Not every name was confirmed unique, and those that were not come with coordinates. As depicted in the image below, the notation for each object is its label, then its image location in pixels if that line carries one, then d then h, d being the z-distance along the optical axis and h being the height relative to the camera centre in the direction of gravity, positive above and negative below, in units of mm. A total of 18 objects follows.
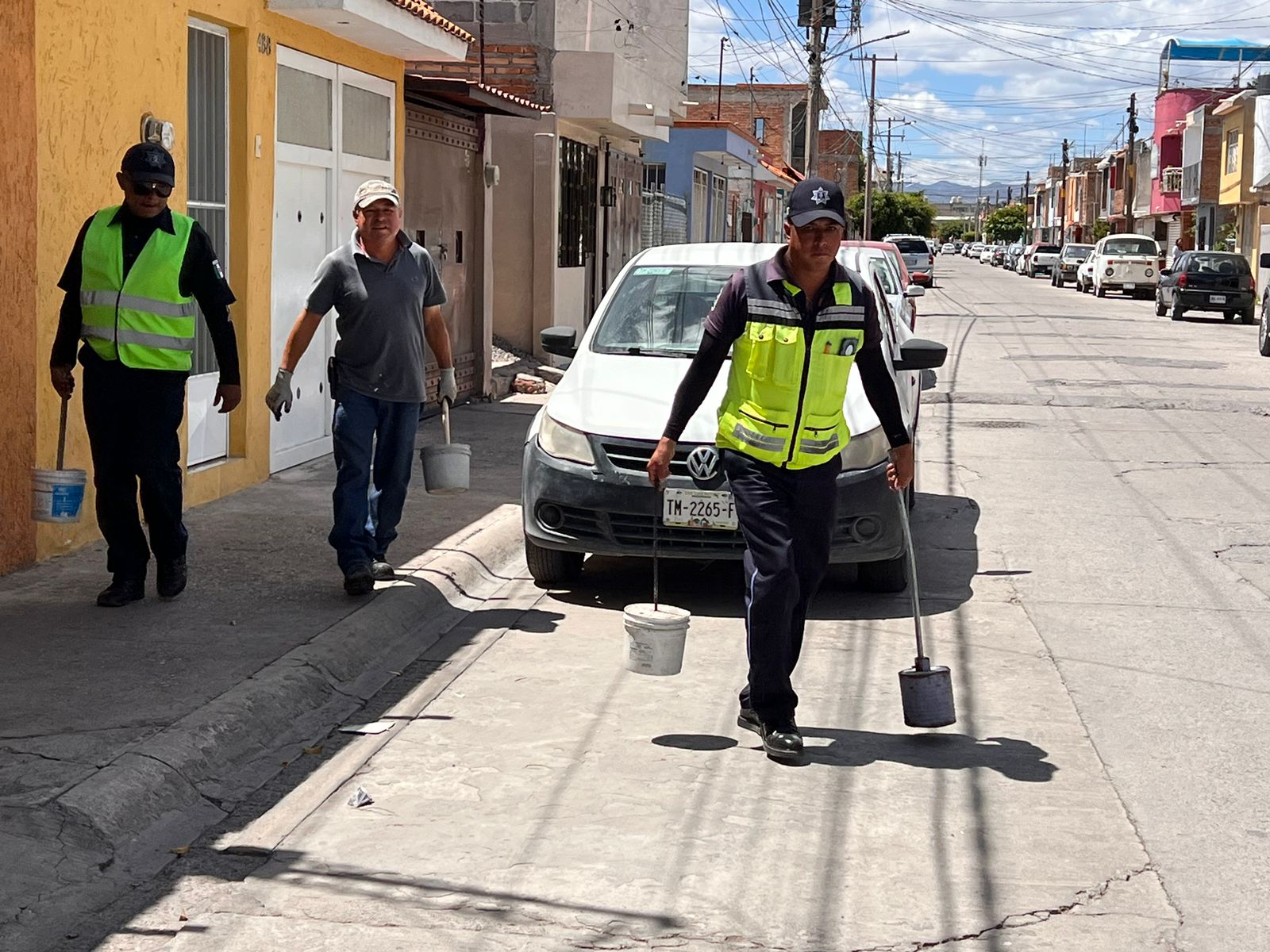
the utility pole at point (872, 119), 84562 +6960
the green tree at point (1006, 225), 176125 +4027
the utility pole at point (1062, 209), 136000 +4524
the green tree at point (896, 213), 111012 +3361
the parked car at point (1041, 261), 81250 +167
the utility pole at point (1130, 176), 88438 +4685
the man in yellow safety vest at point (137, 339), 7184 -391
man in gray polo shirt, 7754 -462
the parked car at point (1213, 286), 38281 -382
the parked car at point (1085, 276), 56625 -367
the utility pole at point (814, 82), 38125 +3956
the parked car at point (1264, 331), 26922 -964
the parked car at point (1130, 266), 52375 +12
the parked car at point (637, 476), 7996 -1029
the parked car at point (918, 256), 56406 +195
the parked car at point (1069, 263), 65875 +103
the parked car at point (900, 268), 18781 -79
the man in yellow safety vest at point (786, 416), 5789 -529
